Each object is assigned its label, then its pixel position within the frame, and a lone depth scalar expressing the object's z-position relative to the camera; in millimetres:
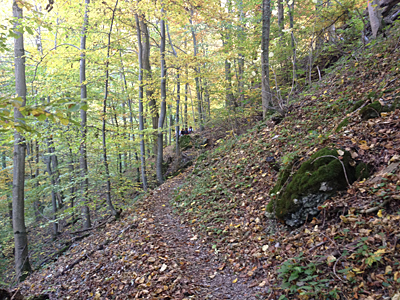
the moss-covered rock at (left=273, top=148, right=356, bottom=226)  3807
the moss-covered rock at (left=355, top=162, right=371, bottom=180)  3679
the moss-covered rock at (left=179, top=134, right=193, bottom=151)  16391
